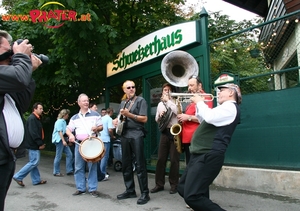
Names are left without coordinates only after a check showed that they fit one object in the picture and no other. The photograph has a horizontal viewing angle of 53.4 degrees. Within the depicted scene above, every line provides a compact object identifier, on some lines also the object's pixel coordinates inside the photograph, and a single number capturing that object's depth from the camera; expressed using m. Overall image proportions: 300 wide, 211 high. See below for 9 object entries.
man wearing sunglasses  4.98
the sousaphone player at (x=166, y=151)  5.39
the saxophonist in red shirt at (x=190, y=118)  4.37
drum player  5.41
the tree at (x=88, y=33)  8.10
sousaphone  5.71
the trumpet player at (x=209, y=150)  3.11
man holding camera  2.11
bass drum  5.12
